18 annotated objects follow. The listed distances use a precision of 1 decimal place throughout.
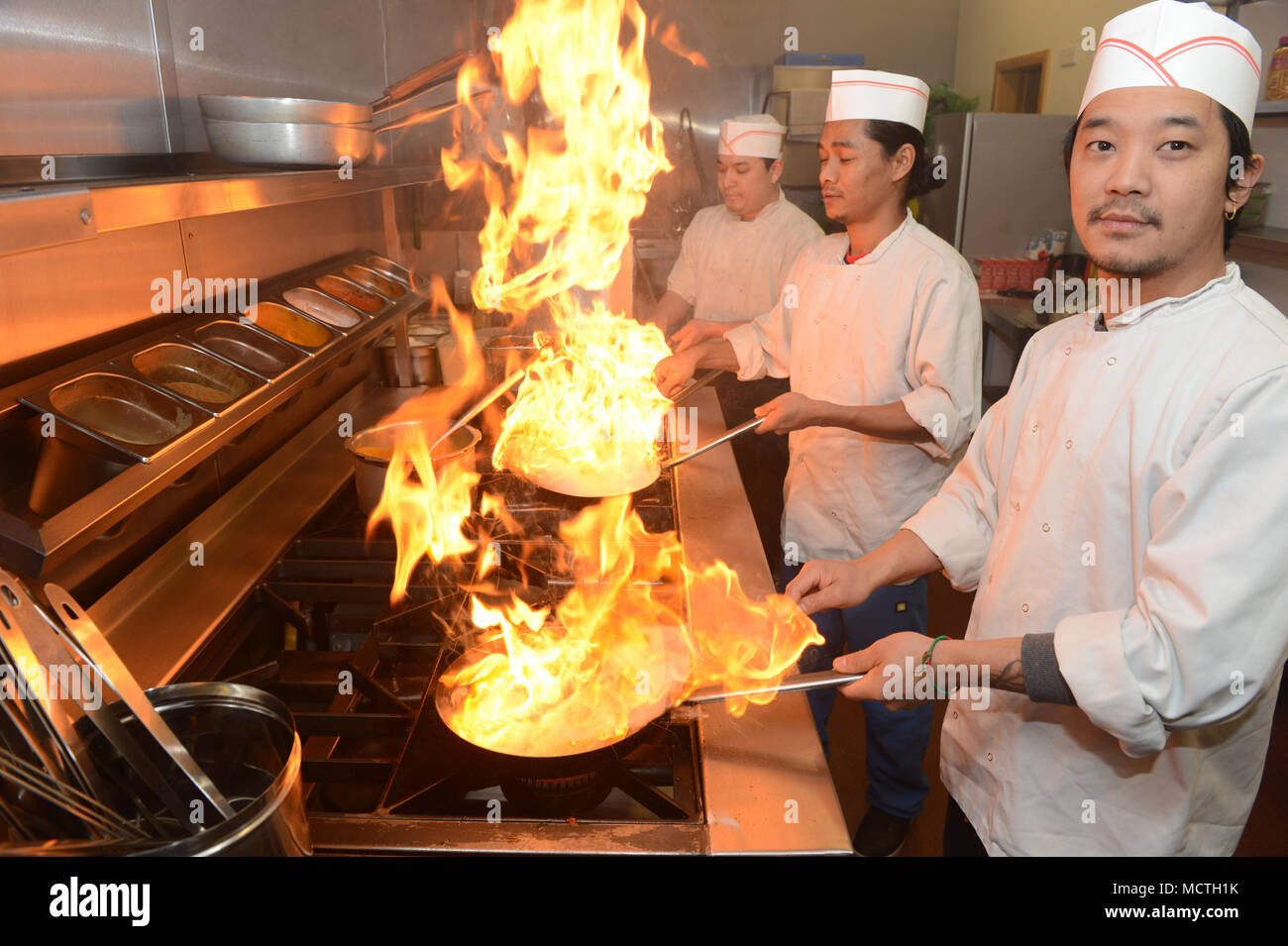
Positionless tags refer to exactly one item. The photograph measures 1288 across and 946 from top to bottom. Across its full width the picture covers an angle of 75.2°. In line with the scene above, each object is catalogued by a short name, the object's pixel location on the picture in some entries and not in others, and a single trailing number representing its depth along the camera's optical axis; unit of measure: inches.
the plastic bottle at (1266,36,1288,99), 133.5
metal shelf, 30.5
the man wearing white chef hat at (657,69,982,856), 89.7
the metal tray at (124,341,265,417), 56.4
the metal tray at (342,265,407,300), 95.8
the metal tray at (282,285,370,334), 80.1
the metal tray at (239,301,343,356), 74.1
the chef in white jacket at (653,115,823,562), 159.0
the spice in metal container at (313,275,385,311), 89.1
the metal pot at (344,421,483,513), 77.1
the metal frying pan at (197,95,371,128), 56.4
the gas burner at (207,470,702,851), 47.4
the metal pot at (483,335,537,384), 117.9
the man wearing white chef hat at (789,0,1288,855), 44.3
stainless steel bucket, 35.5
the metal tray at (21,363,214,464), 45.6
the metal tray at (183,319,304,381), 64.1
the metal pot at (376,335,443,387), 120.6
